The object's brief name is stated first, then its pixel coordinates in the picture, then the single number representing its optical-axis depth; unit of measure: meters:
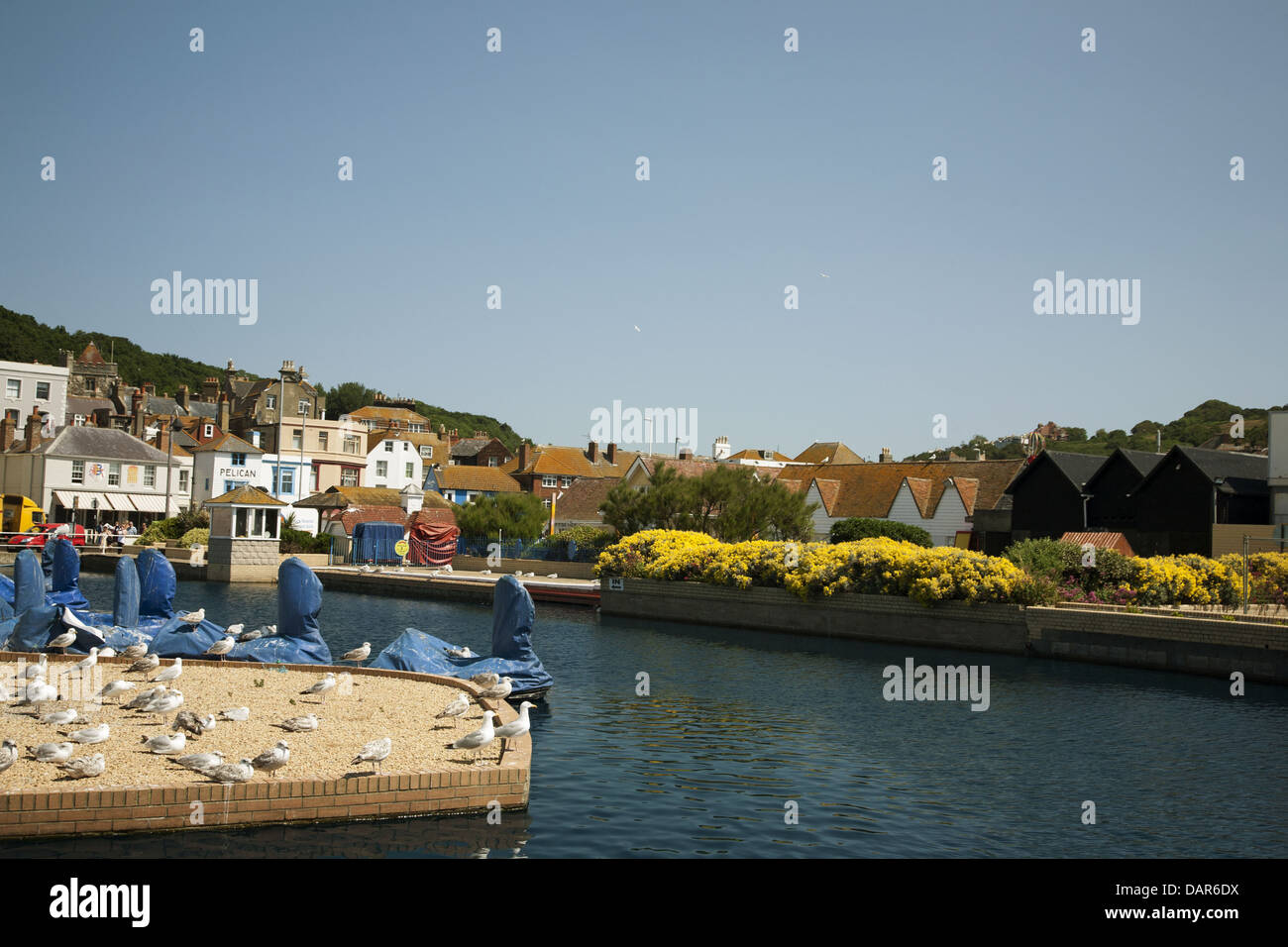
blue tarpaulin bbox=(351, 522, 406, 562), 63.66
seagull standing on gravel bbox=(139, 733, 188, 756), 13.35
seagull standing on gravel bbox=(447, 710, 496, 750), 14.21
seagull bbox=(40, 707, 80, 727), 14.66
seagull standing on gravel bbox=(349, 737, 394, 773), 13.32
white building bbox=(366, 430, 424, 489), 90.56
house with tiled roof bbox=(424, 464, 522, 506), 93.56
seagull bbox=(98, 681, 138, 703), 16.45
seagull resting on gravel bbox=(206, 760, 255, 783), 12.47
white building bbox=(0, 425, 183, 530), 73.06
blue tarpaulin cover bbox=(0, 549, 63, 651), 22.53
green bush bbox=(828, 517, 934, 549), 53.88
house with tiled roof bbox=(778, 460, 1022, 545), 62.28
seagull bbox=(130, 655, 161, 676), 19.05
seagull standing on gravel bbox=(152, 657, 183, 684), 17.59
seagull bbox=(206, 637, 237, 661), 21.16
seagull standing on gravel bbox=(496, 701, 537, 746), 14.65
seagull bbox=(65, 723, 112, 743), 13.75
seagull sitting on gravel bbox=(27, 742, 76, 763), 12.87
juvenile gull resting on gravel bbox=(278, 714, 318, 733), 15.11
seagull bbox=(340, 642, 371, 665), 21.91
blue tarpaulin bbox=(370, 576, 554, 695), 22.27
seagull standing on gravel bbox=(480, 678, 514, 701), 18.28
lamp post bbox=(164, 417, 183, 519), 74.61
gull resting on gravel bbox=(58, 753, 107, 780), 12.40
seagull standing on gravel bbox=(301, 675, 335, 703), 17.47
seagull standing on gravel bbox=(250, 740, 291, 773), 12.90
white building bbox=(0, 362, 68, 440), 91.25
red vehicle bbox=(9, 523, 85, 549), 62.03
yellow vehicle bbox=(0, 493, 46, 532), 66.25
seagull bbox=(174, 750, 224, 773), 12.52
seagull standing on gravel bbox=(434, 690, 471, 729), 16.23
